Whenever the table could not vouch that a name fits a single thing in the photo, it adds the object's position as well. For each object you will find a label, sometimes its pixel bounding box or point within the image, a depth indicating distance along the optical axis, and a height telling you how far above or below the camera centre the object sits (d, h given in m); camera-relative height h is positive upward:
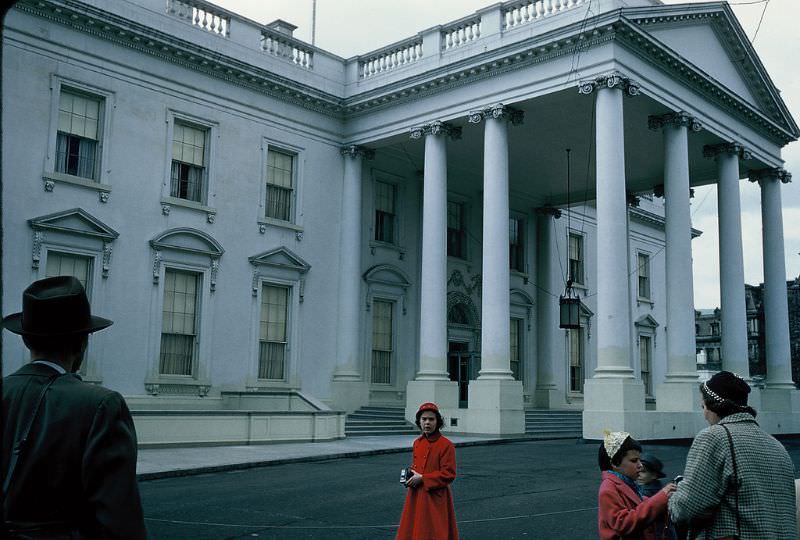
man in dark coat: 2.77 -0.27
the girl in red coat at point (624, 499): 4.52 -0.60
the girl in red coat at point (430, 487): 6.72 -0.82
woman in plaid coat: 4.02 -0.46
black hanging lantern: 25.94 +2.40
